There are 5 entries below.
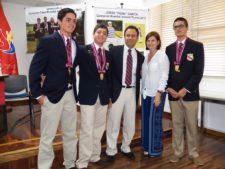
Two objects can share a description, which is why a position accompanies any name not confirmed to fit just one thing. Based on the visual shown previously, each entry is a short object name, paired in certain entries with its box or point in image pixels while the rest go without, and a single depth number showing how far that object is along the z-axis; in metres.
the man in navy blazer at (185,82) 2.49
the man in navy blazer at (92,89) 2.32
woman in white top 2.60
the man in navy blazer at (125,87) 2.57
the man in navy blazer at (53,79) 2.02
